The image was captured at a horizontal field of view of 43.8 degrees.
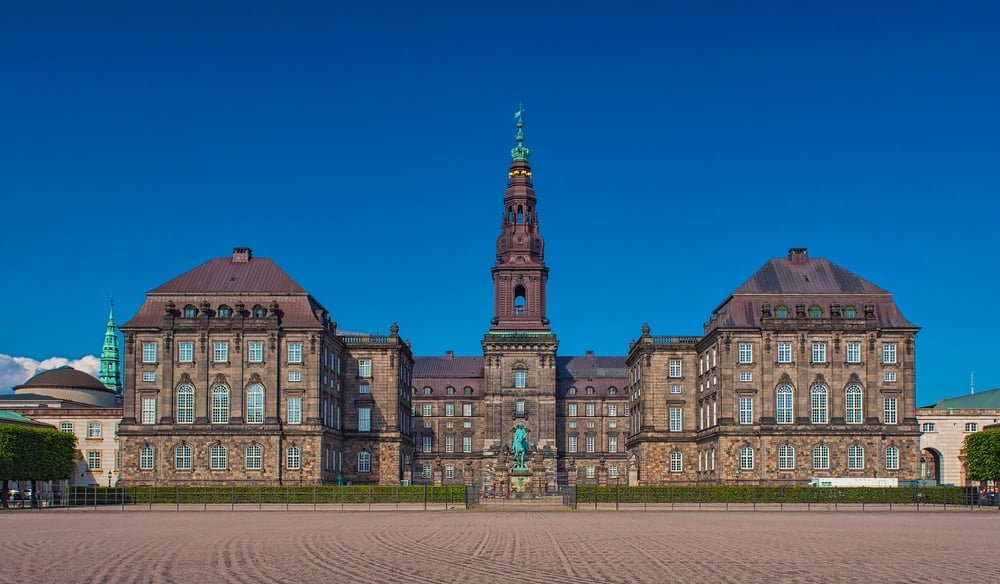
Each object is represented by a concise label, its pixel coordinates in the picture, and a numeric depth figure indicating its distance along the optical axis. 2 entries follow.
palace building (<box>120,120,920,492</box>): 99.50
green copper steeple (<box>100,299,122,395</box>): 175.62
